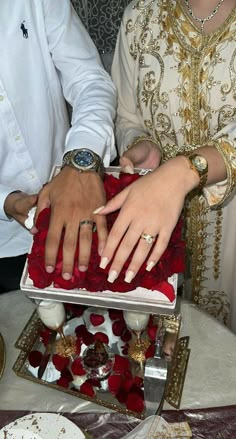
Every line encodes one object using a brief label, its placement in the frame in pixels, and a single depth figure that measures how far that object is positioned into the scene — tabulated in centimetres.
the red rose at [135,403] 92
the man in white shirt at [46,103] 98
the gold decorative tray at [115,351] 94
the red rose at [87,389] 96
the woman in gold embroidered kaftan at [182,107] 93
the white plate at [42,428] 82
